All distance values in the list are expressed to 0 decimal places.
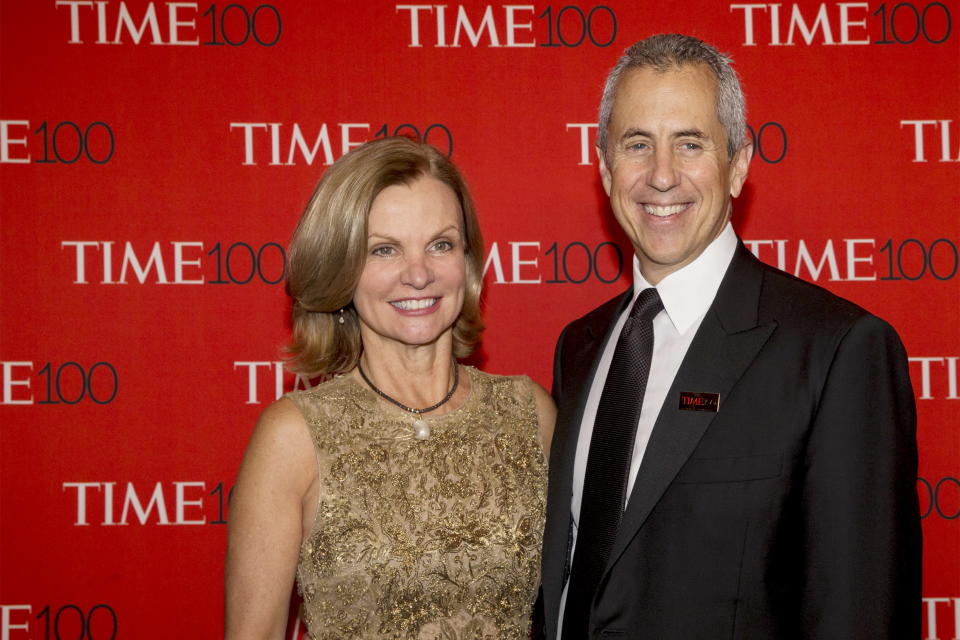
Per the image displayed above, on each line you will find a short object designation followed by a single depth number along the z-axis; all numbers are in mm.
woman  1736
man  1382
